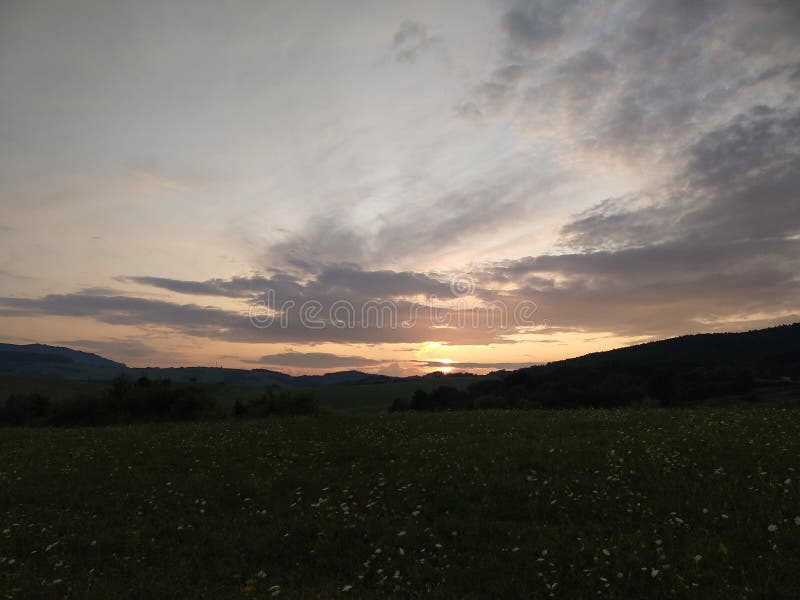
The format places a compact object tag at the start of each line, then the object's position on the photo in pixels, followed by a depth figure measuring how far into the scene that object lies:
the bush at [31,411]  42.28
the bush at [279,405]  40.50
